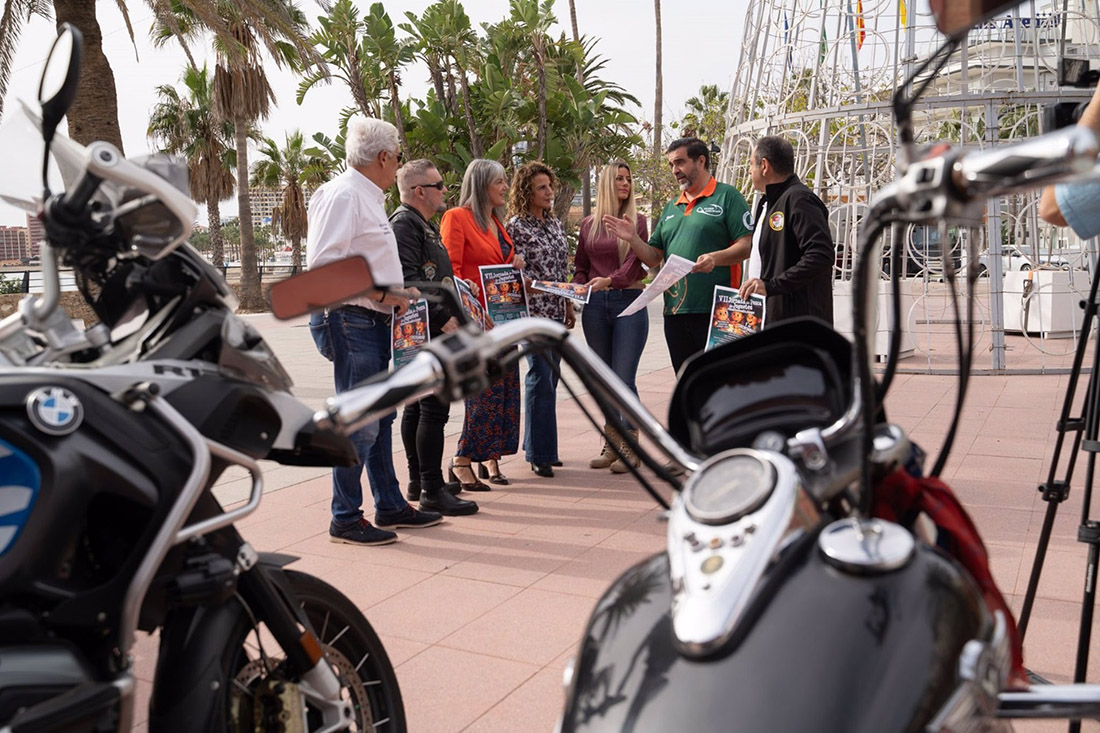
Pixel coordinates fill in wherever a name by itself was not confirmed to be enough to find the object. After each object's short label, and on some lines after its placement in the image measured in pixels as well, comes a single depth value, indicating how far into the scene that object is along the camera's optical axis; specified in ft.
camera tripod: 8.53
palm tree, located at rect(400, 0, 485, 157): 76.33
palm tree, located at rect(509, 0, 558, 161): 74.43
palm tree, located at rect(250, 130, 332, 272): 127.54
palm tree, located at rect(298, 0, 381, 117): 74.28
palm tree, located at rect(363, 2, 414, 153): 75.36
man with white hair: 15.47
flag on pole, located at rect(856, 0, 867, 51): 35.70
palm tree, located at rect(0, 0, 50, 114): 44.50
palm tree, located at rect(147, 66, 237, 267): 116.78
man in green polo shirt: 19.69
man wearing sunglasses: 17.69
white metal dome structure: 32.68
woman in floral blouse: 20.33
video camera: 7.49
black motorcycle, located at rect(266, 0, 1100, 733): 3.47
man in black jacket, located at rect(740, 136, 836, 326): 17.66
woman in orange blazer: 19.29
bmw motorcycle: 5.29
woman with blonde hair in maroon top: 20.86
